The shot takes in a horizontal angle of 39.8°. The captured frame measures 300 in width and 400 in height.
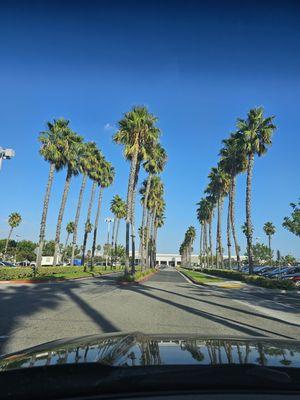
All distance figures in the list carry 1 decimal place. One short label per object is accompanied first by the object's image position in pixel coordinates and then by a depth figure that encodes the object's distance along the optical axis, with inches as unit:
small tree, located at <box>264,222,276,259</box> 3730.3
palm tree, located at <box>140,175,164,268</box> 2330.2
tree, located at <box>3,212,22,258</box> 3602.4
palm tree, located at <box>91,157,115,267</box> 2196.7
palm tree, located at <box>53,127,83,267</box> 1578.5
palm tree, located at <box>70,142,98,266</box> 1907.0
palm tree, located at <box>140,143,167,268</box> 1779.4
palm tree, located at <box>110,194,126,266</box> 3061.0
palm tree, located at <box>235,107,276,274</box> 1425.9
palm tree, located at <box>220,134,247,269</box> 1749.5
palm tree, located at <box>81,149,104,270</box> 2084.2
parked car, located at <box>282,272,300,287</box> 1131.0
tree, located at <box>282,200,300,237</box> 2058.3
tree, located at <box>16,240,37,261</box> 4648.1
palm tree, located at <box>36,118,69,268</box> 1497.3
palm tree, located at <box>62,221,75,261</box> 4403.3
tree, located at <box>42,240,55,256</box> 5446.9
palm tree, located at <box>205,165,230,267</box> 2274.9
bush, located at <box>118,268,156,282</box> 1218.0
